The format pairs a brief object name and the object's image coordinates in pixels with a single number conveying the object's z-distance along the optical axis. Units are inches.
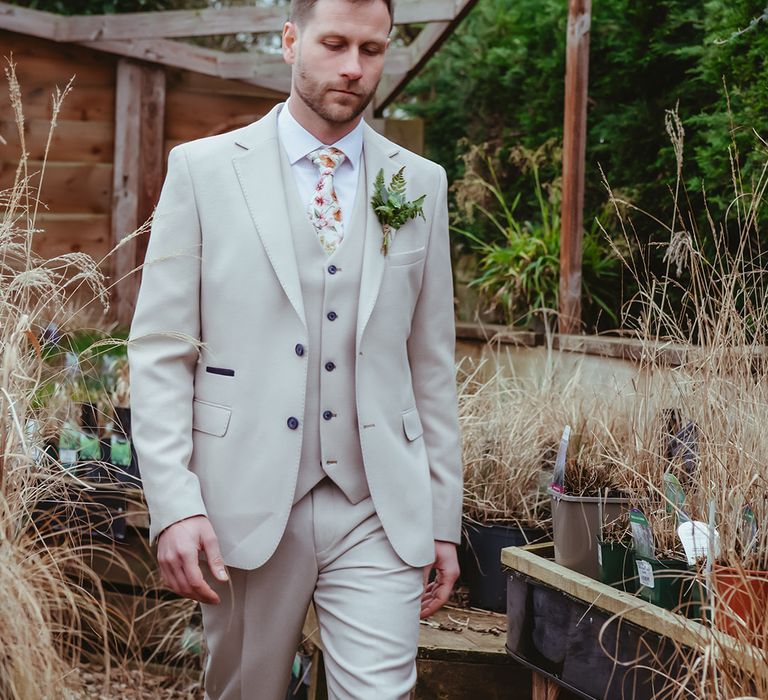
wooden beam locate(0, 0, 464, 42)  246.5
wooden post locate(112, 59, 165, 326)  275.1
